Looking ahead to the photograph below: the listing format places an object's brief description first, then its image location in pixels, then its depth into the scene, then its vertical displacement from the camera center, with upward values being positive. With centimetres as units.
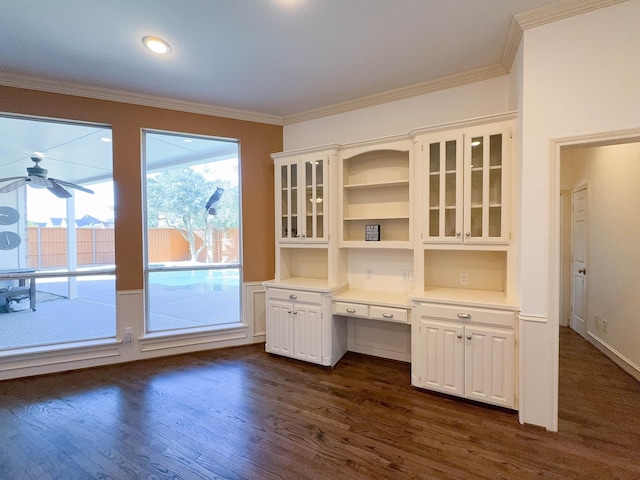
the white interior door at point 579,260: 385 -34
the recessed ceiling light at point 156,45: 233 +159
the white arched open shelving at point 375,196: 312 +46
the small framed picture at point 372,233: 320 +4
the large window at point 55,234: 304 +5
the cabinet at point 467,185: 246 +46
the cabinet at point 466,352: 228 -97
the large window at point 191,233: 351 +6
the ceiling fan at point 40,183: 305 +61
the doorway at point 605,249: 292 -16
